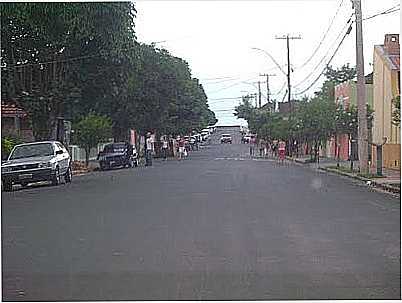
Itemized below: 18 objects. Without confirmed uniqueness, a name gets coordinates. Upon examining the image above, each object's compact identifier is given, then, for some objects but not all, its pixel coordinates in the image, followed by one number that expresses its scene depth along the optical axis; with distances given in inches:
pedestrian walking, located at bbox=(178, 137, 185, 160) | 2471.6
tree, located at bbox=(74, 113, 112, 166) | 1760.6
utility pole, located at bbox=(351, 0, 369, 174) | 1258.6
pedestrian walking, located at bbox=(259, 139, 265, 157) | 2834.4
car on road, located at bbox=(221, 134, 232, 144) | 5530.5
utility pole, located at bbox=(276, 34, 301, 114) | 2339.3
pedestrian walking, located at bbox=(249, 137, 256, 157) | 4079.2
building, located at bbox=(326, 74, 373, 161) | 2138.3
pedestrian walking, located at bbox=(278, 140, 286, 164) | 2058.3
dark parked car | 1749.5
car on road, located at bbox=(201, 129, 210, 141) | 5265.8
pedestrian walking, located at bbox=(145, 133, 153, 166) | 1855.3
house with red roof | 1644.2
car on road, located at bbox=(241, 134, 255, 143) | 5013.3
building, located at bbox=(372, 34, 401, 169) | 1576.0
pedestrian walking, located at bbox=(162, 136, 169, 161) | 2551.7
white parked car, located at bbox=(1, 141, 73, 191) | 1045.8
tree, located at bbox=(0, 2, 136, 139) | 1285.7
